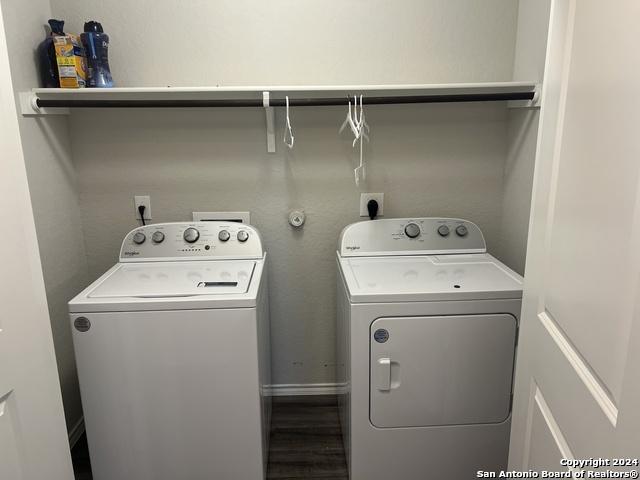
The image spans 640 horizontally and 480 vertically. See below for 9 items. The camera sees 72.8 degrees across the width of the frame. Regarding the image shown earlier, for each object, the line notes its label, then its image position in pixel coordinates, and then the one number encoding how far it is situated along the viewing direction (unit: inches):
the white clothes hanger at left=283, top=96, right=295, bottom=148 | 75.6
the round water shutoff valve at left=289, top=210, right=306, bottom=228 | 82.4
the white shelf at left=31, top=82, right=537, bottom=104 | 68.1
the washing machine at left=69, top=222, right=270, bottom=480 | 57.0
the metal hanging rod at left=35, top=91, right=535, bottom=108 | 68.6
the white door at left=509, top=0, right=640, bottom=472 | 25.7
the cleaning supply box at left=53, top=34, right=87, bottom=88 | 66.9
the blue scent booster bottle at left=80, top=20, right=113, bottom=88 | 68.9
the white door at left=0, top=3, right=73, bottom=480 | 33.9
